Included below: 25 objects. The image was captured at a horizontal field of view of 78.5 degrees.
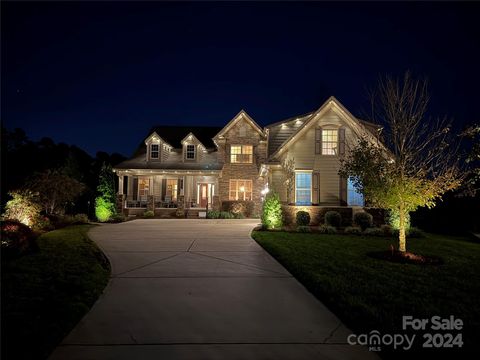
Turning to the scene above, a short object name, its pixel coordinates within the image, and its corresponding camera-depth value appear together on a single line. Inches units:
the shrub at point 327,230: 542.9
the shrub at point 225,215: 860.6
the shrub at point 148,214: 891.4
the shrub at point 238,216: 884.3
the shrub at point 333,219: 620.4
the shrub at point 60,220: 596.4
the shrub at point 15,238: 309.7
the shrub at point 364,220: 602.2
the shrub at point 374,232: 533.3
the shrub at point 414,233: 530.1
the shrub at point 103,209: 802.8
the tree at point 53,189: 605.3
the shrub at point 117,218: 782.1
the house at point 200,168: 927.7
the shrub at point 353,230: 540.4
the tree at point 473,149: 240.8
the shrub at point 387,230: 535.8
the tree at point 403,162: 335.3
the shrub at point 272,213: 569.9
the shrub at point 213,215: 861.2
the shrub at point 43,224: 524.5
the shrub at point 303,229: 547.8
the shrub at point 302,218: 630.5
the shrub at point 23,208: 497.4
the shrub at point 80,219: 680.5
